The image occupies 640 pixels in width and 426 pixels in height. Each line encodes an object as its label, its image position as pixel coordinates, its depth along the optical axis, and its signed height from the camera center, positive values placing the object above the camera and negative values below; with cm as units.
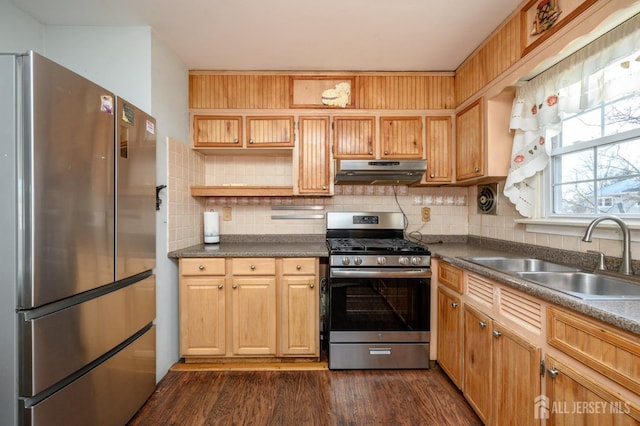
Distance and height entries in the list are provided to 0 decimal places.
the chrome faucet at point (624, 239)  130 -13
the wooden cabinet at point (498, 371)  122 -80
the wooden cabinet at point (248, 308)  218 -75
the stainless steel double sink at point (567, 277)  124 -34
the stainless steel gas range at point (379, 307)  214 -74
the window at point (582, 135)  132 +47
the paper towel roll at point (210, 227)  259 -13
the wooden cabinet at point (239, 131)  250 +74
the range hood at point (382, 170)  230 +36
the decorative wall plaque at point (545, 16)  146 +108
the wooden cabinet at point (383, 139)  252 +67
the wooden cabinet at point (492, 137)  204 +57
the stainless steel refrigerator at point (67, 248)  107 -16
